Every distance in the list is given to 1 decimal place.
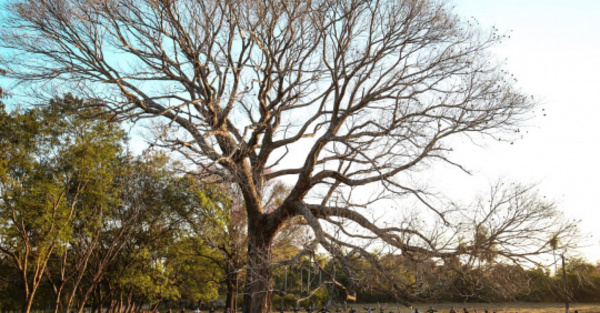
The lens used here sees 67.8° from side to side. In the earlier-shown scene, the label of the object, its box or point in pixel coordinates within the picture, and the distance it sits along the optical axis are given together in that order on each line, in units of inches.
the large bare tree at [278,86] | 384.5
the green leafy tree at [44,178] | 566.6
